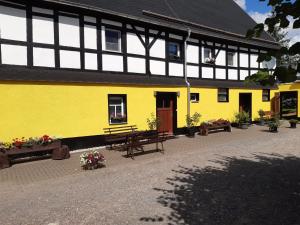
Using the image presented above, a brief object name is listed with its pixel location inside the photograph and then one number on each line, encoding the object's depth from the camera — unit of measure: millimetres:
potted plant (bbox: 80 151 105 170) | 8078
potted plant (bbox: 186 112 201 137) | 14500
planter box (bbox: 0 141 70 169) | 8641
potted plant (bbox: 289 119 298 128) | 17355
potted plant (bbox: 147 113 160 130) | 13234
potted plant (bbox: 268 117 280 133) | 15352
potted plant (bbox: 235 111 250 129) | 17312
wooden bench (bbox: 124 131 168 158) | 9750
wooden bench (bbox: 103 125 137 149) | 11117
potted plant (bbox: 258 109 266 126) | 19094
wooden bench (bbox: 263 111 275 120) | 19514
